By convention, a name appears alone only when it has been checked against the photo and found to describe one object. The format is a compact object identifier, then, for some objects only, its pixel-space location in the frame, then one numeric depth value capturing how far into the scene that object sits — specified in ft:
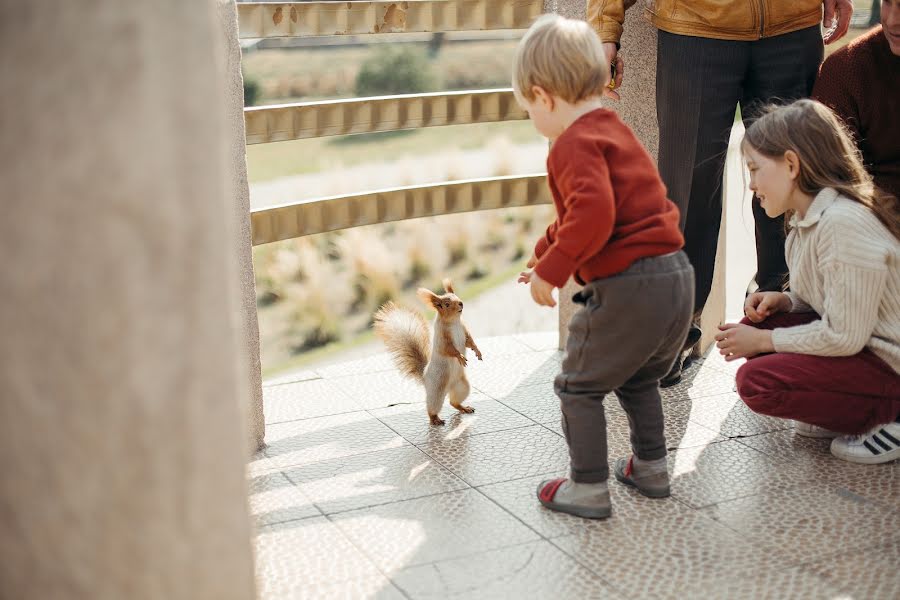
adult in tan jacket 10.84
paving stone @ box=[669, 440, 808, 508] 9.05
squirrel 10.89
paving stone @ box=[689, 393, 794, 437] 10.57
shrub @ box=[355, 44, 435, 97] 62.23
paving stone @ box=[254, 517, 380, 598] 7.70
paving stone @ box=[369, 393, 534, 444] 10.86
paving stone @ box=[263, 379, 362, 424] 11.79
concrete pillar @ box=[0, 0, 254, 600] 3.93
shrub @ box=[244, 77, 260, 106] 55.67
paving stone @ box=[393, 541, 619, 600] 7.38
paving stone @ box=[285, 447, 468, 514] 9.25
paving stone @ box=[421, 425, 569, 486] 9.71
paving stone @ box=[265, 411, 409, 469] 10.46
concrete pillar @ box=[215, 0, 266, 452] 9.75
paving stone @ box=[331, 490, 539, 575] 8.08
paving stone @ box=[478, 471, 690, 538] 8.52
